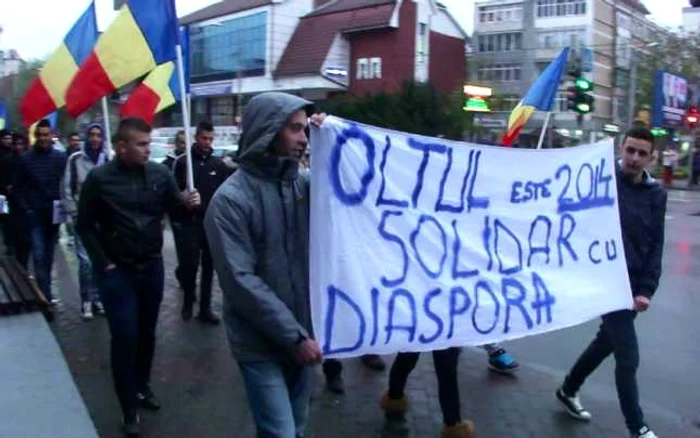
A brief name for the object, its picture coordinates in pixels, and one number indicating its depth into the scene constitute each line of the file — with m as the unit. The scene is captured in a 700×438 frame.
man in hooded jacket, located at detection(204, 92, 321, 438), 2.94
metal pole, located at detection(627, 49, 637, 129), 40.04
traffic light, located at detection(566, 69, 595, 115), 17.30
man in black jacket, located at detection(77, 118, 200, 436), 4.46
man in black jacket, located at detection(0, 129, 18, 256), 8.53
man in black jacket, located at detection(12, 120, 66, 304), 7.39
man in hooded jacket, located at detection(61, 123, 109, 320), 6.87
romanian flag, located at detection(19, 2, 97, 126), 6.90
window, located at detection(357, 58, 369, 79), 50.06
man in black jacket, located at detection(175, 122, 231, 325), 7.09
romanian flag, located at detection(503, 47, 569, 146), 7.54
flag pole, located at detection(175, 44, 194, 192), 5.42
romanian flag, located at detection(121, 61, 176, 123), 7.24
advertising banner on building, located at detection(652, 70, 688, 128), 35.00
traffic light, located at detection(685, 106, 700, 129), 36.31
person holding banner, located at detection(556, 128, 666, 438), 4.49
